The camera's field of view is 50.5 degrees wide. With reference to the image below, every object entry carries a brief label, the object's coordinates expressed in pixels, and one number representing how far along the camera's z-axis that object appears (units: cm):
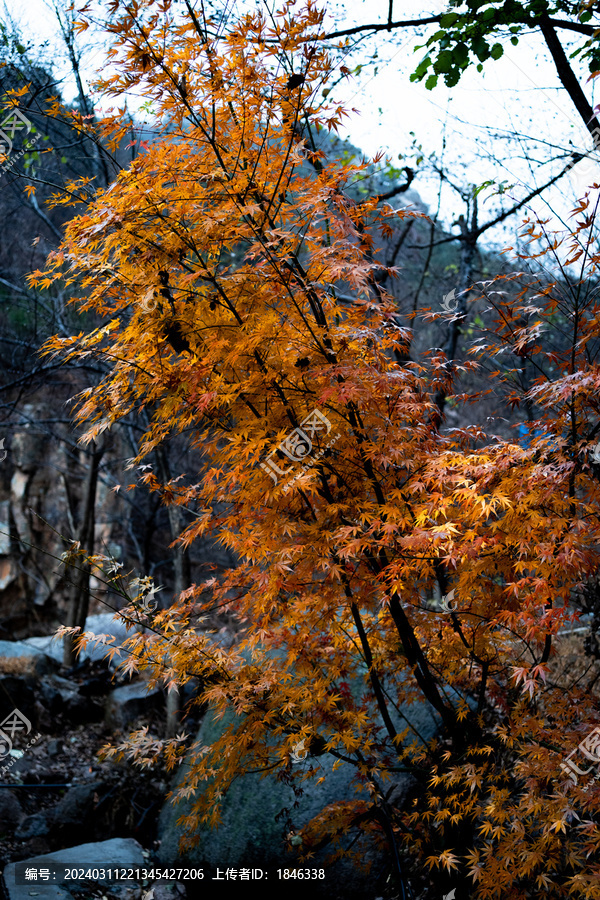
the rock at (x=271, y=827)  470
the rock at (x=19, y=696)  701
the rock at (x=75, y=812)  562
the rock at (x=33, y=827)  537
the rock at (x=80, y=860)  368
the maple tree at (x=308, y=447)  292
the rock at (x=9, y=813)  544
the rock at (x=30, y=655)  800
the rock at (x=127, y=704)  782
